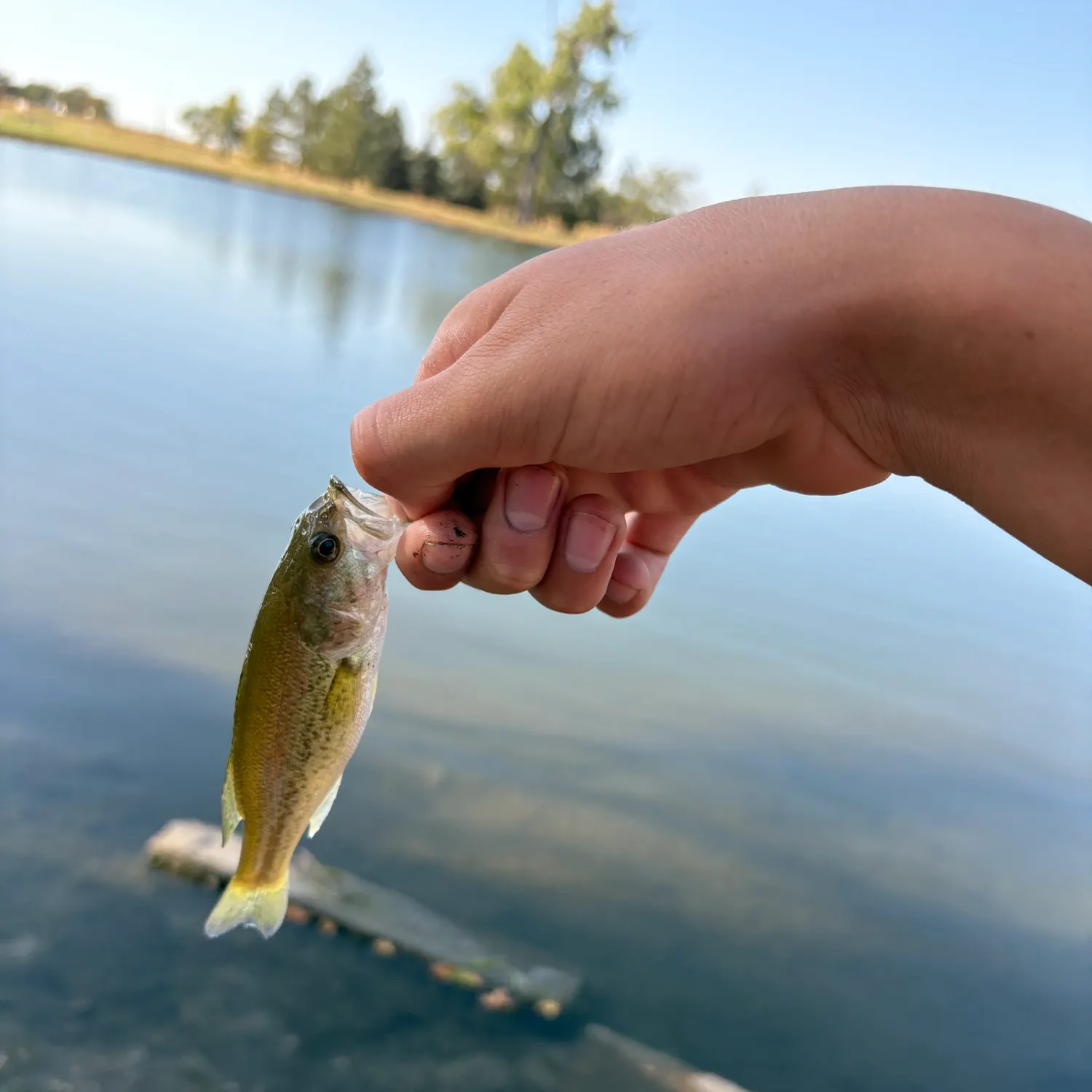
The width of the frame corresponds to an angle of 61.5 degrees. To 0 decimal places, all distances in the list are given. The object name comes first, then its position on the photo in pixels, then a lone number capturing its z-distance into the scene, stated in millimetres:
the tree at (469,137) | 42875
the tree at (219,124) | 55750
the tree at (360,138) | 51344
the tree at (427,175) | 50938
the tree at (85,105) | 38003
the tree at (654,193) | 47375
